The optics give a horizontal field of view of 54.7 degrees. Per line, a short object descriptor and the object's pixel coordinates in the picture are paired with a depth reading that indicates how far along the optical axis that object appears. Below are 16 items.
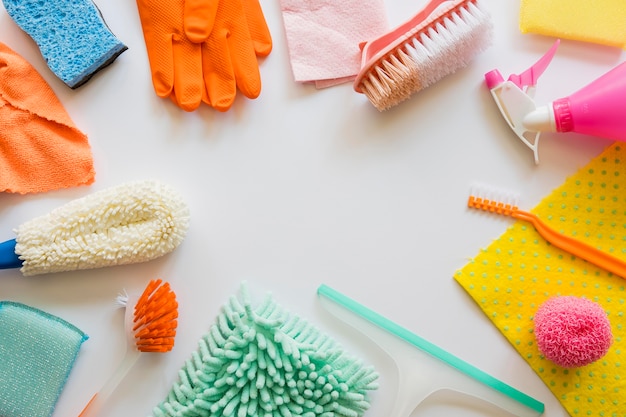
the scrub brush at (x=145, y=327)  0.90
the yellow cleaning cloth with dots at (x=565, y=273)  0.93
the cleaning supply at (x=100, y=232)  0.89
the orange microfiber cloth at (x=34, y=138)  0.92
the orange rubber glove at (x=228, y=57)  0.94
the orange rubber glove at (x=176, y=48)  0.93
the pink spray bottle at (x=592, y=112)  0.86
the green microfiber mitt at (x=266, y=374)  0.88
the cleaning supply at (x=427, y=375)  0.92
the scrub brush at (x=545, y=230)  0.93
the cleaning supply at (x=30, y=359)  0.93
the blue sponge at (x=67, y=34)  0.93
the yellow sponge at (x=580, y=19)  0.93
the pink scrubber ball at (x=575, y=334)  0.83
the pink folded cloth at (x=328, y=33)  0.95
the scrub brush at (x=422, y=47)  0.89
